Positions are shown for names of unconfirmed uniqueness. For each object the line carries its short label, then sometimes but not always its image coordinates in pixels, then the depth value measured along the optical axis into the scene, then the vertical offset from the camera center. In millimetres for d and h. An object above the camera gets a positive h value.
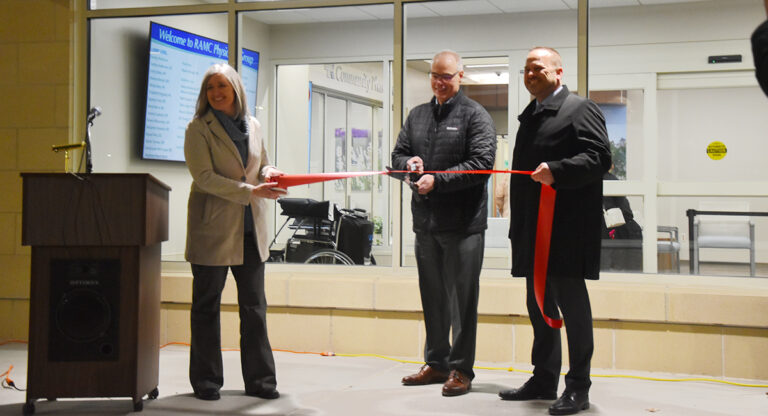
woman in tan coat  3301 +0
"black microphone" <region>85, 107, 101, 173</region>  3236 +310
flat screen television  5352 +1041
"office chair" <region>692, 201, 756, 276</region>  4578 +19
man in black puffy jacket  3551 +75
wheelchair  5145 -44
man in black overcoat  3123 +125
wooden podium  3102 -241
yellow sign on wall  4805 +539
